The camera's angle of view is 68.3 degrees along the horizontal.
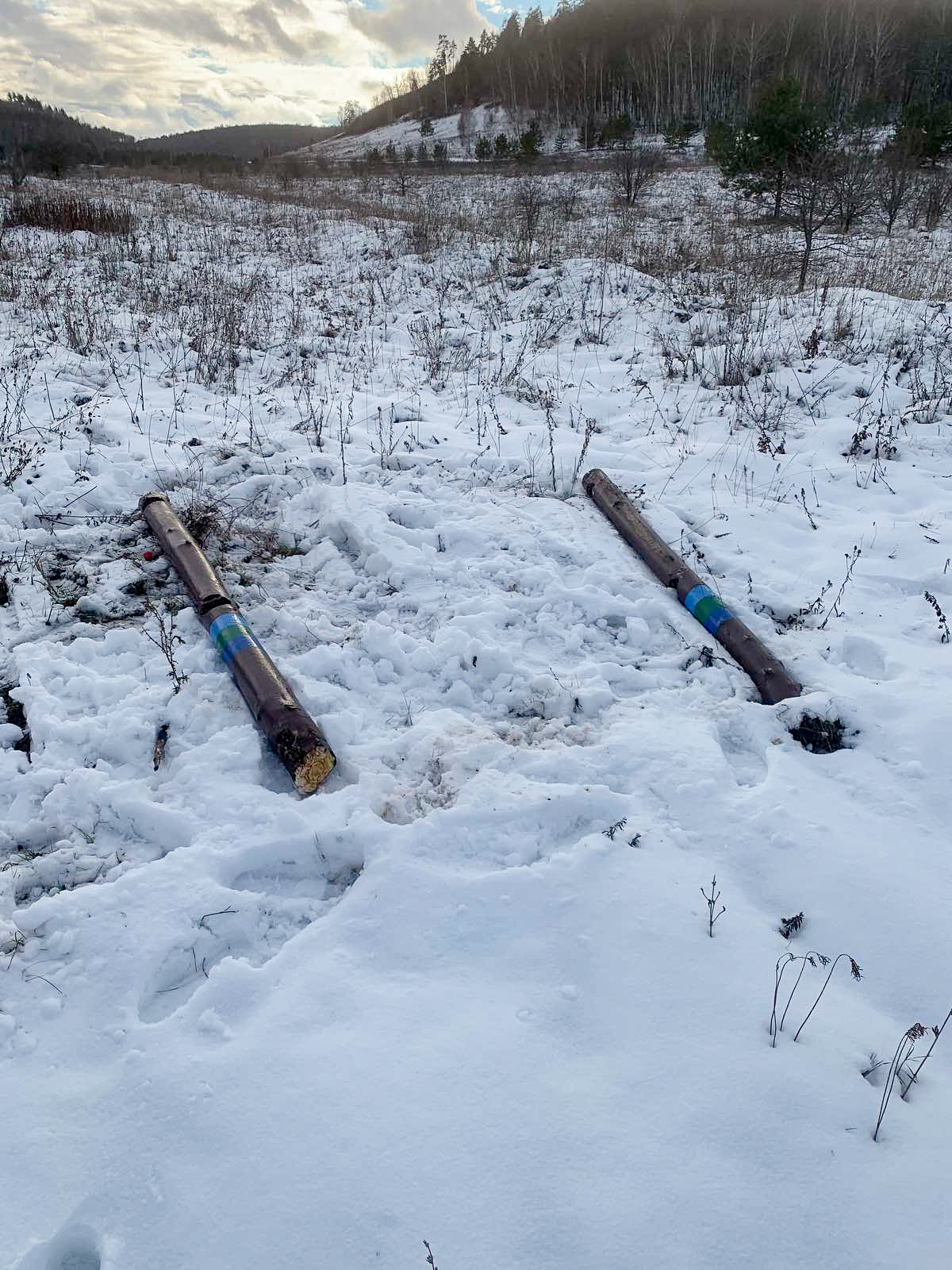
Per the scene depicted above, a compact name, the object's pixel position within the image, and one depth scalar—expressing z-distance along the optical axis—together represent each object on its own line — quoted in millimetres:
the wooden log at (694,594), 3377
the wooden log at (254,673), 2842
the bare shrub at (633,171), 19938
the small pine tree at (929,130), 19203
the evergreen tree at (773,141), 14836
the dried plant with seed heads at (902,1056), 1797
